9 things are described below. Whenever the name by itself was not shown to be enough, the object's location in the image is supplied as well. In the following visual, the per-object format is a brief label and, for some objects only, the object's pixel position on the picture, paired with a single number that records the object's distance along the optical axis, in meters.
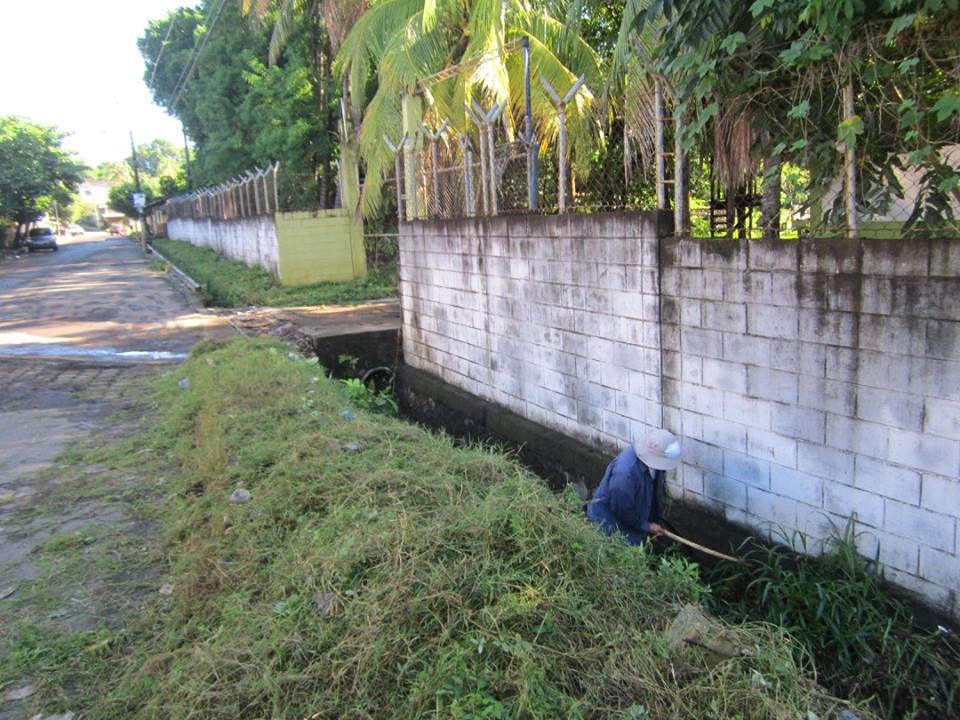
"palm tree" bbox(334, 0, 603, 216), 8.12
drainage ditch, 3.57
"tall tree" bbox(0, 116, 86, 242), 34.50
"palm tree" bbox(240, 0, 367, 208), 14.08
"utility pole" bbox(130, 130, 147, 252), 40.07
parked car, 43.12
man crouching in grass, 4.27
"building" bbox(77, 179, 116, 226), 109.55
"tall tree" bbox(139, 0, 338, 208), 18.39
